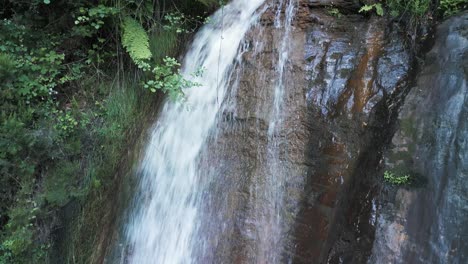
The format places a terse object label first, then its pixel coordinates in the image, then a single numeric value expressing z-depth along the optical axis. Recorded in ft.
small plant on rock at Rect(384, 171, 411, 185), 8.64
